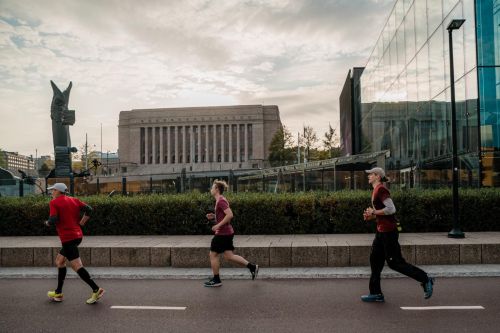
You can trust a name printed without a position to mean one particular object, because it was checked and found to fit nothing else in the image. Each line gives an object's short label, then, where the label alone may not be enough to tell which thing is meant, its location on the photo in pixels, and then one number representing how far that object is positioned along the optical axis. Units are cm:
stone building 12050
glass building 1858
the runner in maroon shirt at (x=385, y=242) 692
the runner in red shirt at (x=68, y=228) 727
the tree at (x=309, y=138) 7175
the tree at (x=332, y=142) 6906
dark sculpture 3438
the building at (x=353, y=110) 4856
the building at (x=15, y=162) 17585
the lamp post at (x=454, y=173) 1110
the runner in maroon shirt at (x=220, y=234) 825
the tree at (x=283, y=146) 7619
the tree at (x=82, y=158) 8640
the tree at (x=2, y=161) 8840
